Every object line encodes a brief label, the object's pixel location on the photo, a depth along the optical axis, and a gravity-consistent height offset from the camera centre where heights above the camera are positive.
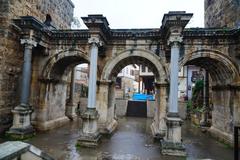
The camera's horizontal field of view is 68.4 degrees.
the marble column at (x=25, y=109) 7.61 -0.97
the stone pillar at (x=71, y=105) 12.93 -1.20
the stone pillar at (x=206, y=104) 11.24 -0.78
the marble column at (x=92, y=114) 7.11 -1.04
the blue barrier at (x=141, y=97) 20.89 -0.78
